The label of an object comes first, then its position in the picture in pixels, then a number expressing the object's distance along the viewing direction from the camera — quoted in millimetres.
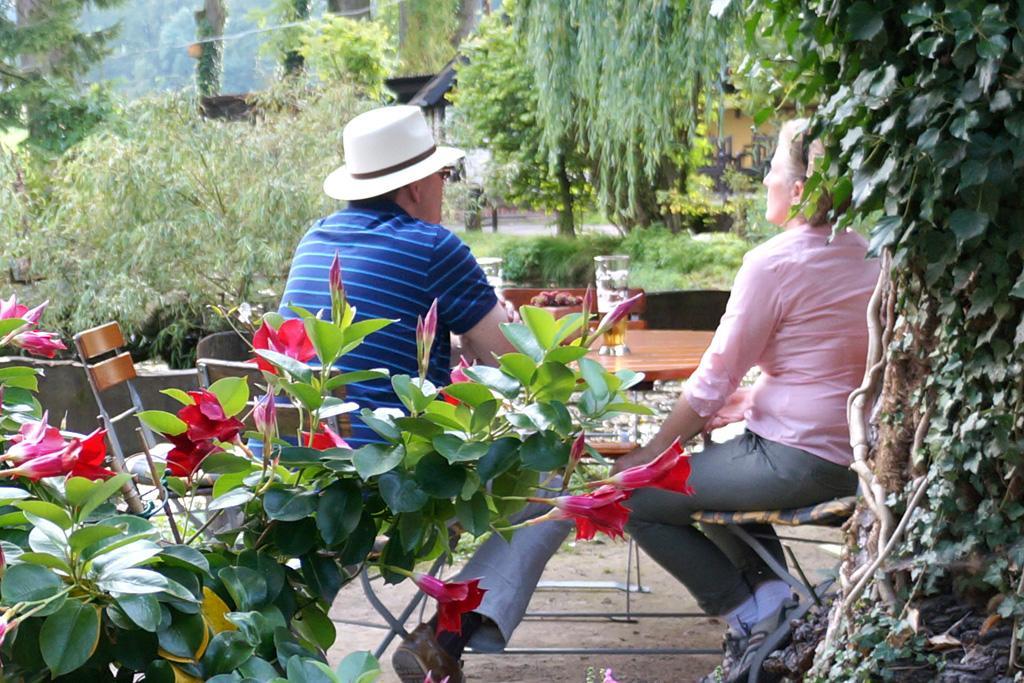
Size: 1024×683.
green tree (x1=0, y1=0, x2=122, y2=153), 14086
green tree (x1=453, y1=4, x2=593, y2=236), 17484
